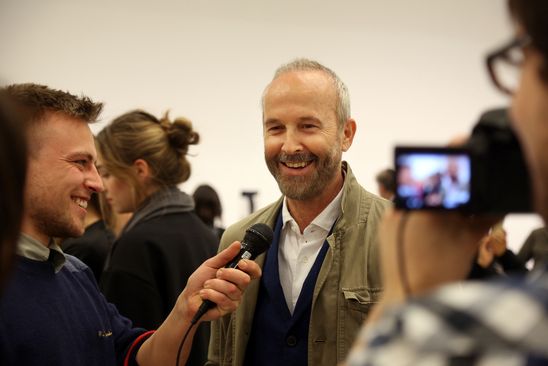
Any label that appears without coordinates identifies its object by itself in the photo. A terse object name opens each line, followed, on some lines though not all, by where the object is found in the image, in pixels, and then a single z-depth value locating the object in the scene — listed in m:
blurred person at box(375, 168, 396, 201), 4.15
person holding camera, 0.51
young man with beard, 1.27
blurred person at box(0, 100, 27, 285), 0.69
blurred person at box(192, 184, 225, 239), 3.83
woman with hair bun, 2.12
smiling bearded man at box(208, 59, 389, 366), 1.52
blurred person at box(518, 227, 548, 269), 2.45
